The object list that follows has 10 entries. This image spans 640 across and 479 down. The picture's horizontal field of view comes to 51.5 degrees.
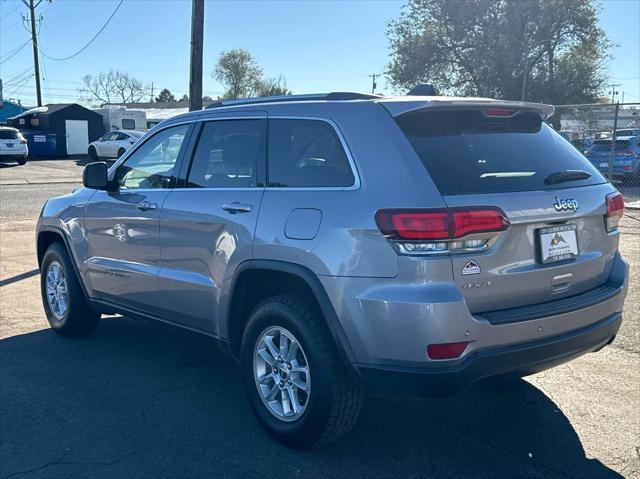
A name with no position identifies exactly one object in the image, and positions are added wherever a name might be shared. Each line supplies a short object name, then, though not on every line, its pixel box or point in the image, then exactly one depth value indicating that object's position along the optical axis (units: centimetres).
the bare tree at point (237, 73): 6462
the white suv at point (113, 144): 3173
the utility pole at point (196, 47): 1100
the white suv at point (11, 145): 2827
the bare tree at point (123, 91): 9131
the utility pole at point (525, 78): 3388
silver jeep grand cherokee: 308
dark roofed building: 3644
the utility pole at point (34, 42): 4316
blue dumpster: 3562
